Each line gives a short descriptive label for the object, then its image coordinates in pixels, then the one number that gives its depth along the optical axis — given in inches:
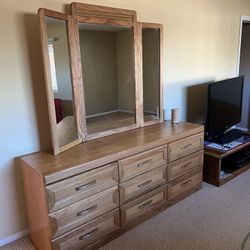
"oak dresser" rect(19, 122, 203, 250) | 63.8
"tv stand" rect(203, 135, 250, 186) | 106.8
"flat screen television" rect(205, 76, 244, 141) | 106.3
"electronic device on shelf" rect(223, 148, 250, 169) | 118.6
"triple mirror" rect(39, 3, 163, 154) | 71.5
